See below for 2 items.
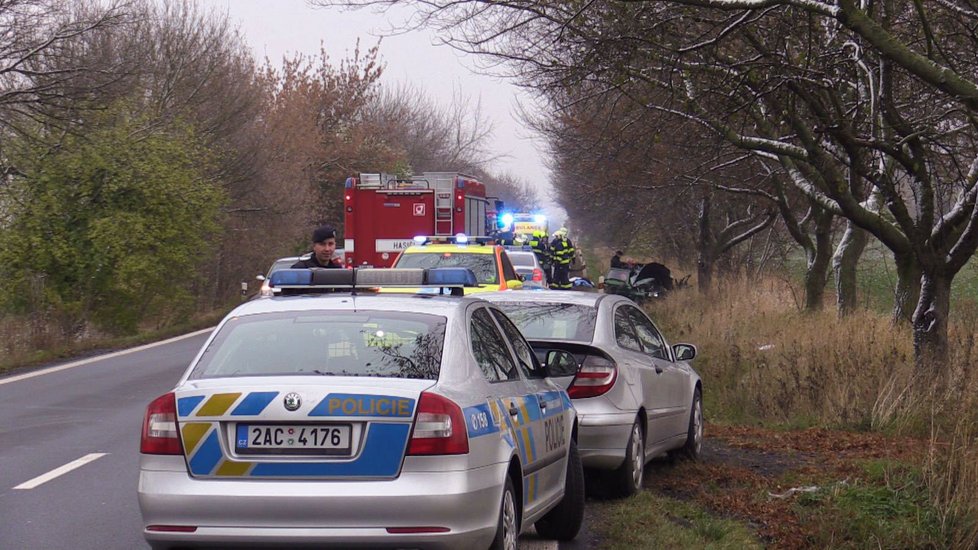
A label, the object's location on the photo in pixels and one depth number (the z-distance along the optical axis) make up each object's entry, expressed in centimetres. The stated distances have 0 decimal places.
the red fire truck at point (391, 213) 2648
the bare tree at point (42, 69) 2150
